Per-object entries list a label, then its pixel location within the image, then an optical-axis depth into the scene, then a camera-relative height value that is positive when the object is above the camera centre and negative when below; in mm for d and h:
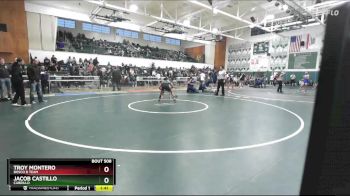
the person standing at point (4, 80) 8430 -485
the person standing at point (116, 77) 14141 -310
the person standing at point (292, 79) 21414 -12
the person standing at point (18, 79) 7188 -357
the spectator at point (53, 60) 15707 +714
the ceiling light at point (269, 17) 17686 +5076
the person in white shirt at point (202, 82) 13712 -404
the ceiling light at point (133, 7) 15936 +4903
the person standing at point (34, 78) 7562 -321
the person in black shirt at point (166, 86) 8648 -469
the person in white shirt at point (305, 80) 14734 -39
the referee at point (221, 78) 11203 -79
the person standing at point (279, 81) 14428 -139
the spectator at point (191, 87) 12992 -737
